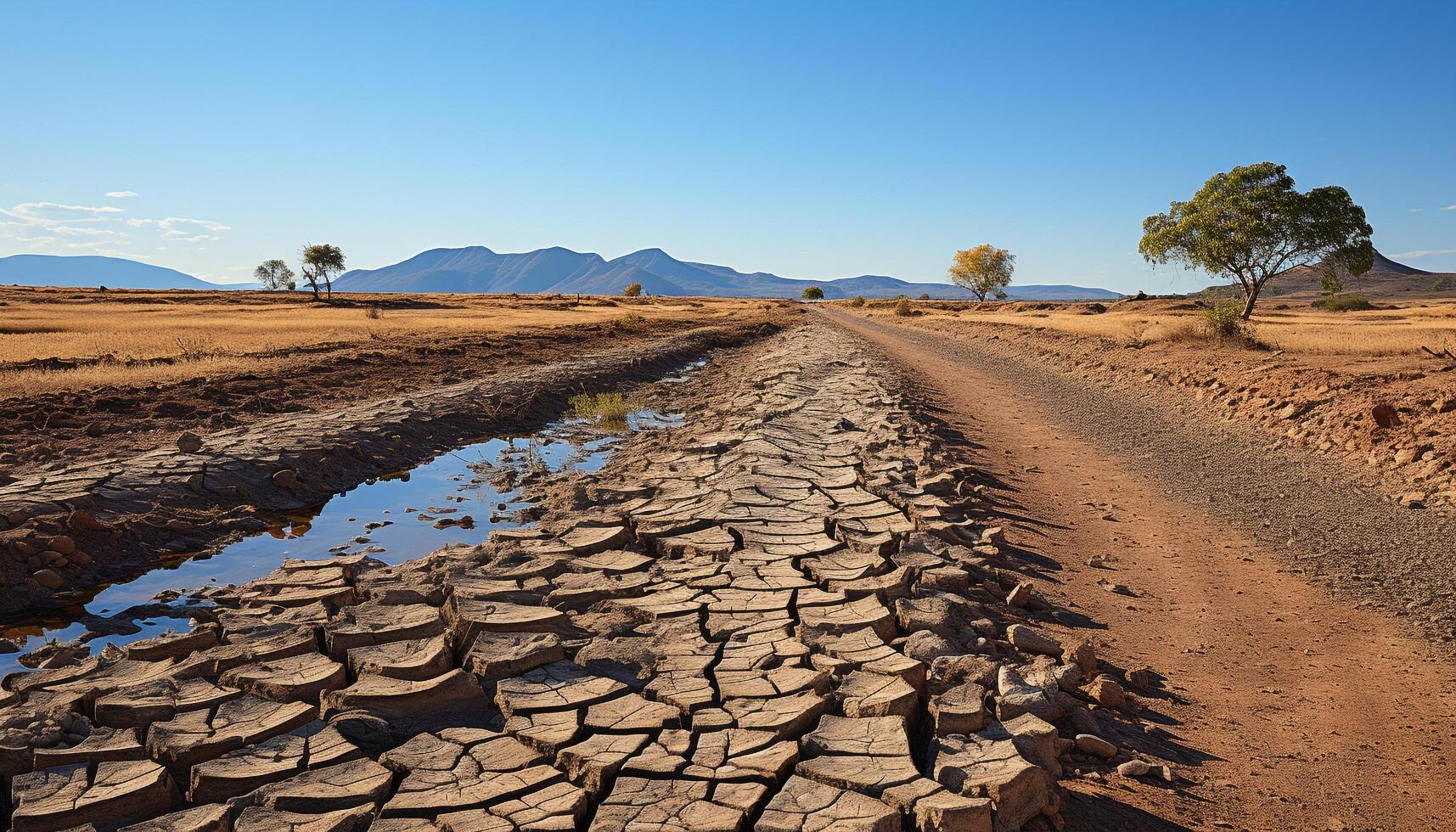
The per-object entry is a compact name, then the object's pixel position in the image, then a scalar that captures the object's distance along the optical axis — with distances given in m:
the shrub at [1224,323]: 19.00
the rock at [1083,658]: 4.36
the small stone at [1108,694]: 4.09
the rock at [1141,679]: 4.35
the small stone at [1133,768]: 3.50
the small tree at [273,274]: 111.53
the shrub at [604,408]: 13.88
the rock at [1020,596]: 5.32
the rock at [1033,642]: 4.57
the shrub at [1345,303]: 50.53
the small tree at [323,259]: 77.88
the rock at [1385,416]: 8.89
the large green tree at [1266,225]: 30.39
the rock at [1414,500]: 7.24
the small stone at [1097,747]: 3.64
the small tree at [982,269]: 91.88
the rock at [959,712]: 3.57
